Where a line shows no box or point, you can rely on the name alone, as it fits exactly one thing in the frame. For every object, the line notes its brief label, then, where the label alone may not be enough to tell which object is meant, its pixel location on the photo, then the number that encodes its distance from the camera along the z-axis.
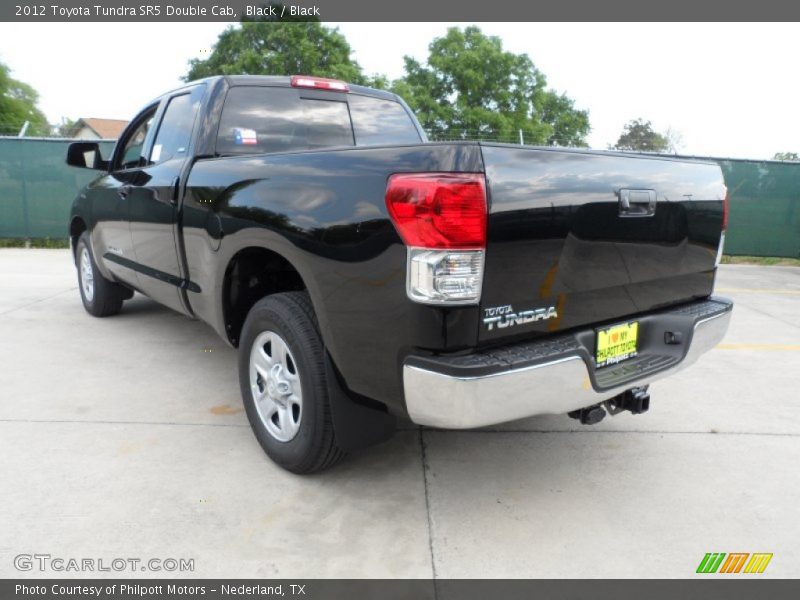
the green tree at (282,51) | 32.31
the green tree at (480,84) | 36.66
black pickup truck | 2.03
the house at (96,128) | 59.53
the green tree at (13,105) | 45.31
